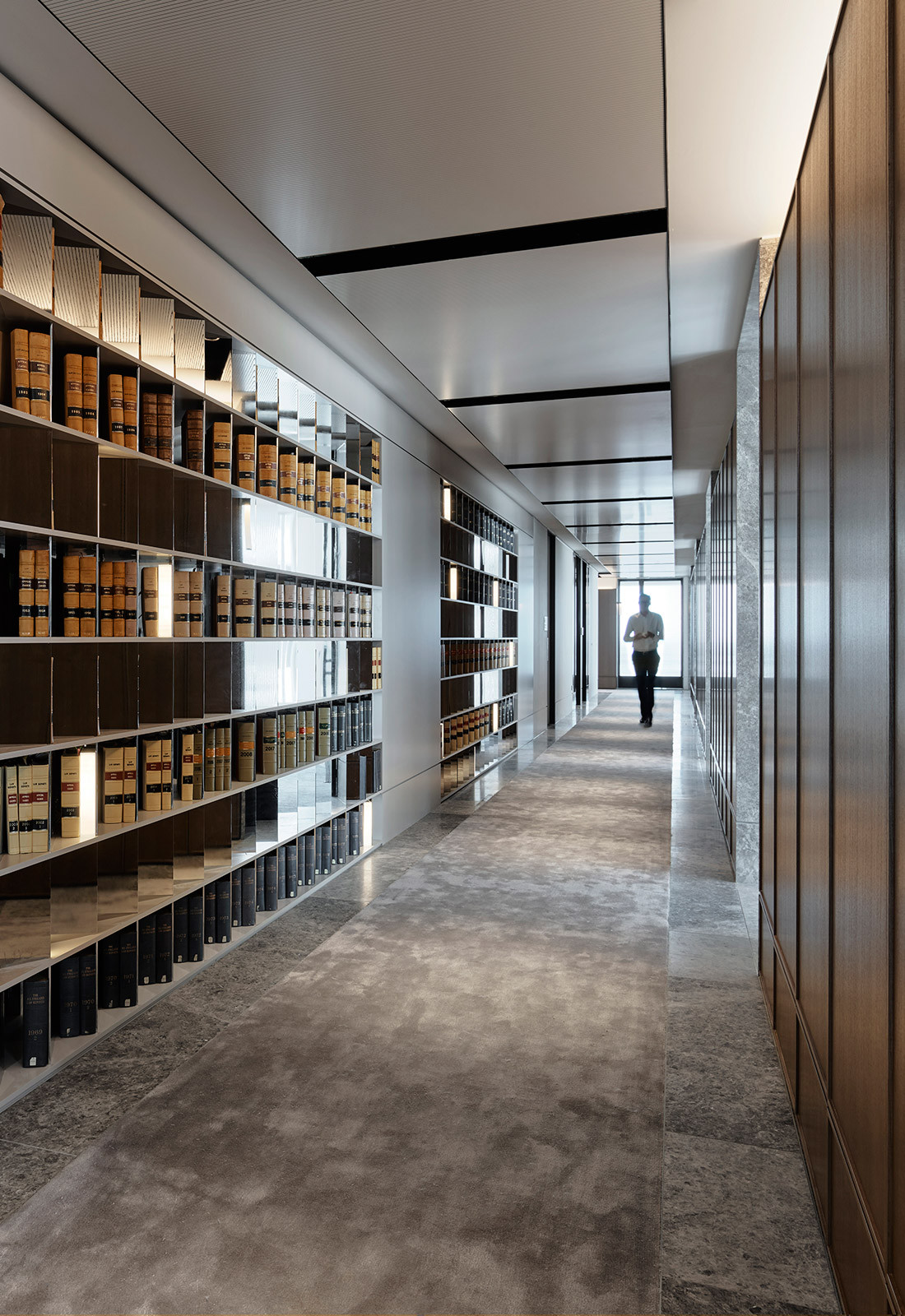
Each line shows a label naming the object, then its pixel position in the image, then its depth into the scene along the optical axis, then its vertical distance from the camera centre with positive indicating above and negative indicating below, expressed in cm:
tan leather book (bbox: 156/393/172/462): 331 +86
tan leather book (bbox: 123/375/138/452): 309 +85
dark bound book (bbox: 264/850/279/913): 424 -116
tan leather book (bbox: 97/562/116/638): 305 +18
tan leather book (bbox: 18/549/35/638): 262 +17
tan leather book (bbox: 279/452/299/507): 433 +87
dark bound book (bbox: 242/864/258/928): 403 -116
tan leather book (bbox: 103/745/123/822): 306 -49
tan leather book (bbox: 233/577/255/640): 398 +19
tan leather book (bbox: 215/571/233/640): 381 +20
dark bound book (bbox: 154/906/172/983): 336 -119
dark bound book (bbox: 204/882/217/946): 381 -119
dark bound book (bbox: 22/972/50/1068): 264 -116
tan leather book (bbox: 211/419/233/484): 375 +87
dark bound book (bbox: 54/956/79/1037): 285 -116
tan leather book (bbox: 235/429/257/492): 397 +87
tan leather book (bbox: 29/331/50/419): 264 +85
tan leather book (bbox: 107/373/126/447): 305 +85
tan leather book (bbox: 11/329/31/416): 260 +84
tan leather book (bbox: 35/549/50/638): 267 +17
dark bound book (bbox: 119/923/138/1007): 312 -117
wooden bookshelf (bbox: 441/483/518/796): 757 +9
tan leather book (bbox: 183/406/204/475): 361 +87
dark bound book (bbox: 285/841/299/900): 446 -116
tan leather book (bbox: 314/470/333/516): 478 +86
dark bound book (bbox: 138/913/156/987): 331 -116
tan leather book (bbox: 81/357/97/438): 289 +85
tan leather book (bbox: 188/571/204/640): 357 +18
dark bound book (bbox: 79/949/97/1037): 288 -116
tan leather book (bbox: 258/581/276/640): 416 +19
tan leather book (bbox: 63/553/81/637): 284 +18
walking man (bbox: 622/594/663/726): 1336 +7
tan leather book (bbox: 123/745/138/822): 311 -49
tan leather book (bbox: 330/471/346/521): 500 +87
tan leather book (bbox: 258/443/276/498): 414 +88
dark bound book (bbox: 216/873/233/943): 382 -117
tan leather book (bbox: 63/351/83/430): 285 +86
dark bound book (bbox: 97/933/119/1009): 310 -117
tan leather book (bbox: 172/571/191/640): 350 +18
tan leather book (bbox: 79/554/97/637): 288 +18
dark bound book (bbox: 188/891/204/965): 359 -118
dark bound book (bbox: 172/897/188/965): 356 -118
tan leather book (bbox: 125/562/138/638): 312 +19
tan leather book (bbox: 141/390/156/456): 329 +86
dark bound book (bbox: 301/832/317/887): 470 -117
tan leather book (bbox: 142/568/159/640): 331 +18
